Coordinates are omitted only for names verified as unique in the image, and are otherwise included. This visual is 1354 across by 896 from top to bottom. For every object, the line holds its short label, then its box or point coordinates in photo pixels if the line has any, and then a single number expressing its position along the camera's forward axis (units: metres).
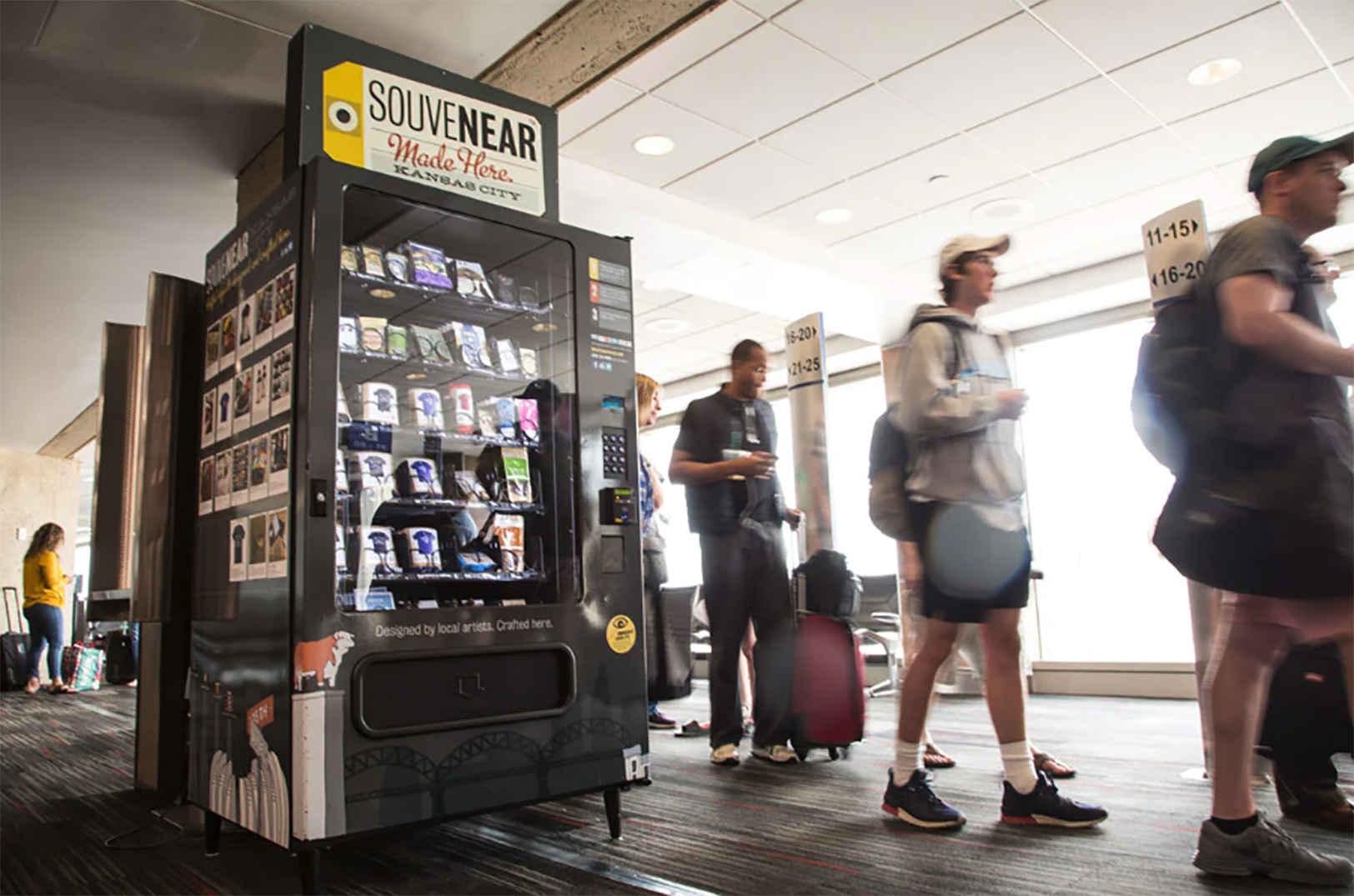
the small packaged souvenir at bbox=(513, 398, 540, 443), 2.67
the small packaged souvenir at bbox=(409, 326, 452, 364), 2.60
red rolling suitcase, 3.37
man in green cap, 1.66
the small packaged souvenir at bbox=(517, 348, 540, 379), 2.77
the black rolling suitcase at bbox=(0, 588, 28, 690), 9.09
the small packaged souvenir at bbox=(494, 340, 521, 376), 2.73
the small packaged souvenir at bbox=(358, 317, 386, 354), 2.45
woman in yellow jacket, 8.07
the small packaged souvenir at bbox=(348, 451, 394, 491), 2.37
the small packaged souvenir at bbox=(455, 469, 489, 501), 2.59
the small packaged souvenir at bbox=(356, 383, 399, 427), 2.43
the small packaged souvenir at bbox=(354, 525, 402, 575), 2.37
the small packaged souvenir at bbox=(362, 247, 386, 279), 2.44
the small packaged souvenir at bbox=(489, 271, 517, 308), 2.75
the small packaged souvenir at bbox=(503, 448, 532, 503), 2.63
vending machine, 2.09
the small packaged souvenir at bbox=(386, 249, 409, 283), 2.51
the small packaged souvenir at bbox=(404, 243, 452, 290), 2.57
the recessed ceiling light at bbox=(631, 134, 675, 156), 4.59
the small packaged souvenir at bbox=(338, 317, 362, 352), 2.37
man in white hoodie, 2.28
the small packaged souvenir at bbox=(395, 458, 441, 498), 2.48
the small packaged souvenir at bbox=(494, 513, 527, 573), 2.65
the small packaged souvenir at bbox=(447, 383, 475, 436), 2.67
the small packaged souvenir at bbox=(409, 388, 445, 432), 2.60
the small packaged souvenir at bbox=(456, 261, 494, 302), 2.68
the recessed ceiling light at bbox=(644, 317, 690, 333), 7.49
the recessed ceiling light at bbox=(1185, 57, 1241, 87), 4.04
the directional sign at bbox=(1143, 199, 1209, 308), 3.05
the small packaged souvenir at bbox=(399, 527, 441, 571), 2.50
